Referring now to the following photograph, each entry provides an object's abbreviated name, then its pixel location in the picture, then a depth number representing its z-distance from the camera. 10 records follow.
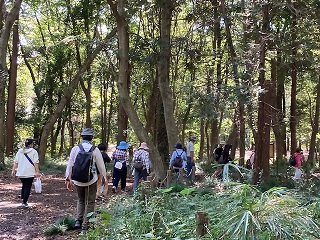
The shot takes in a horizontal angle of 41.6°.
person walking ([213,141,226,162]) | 16.64
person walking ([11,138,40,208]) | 9.94
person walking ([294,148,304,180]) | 16.91
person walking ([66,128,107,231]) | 7.39
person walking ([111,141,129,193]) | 12.93
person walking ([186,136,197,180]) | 16.39
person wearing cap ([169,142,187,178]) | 13.60
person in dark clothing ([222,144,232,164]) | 16.41
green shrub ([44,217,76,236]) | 7.64
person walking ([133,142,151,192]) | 12.28
